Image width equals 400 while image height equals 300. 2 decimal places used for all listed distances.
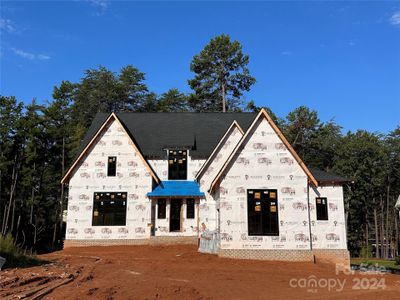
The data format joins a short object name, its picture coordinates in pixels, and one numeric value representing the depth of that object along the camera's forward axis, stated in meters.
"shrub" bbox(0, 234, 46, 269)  13.89
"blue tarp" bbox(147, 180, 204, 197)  24.59
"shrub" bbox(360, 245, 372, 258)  38.62
